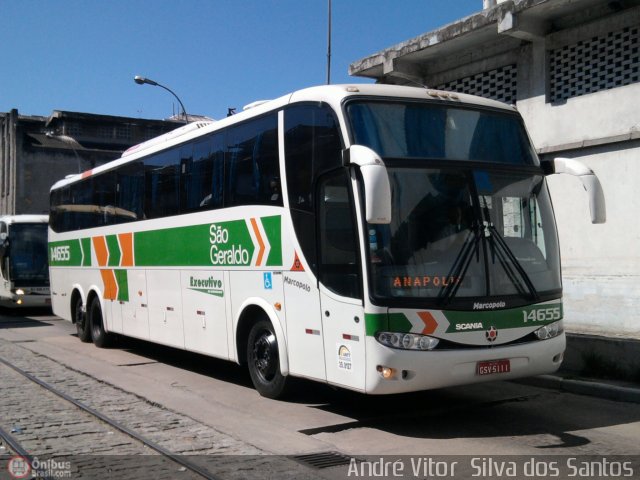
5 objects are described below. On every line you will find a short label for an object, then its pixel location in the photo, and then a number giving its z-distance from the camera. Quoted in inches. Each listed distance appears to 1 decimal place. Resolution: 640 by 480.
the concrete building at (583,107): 439.5
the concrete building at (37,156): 1769.2
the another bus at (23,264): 886.4
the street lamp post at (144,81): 911.0
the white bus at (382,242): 271.9
